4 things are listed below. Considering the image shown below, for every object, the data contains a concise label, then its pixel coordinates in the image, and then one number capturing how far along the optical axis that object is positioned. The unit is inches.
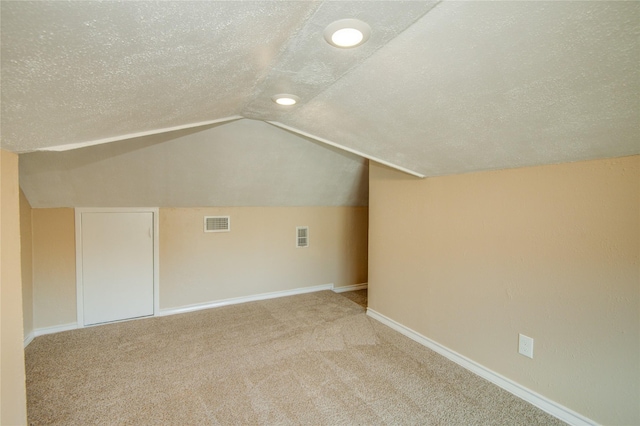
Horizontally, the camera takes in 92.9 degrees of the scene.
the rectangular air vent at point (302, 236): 181.5
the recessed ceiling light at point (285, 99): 71.0
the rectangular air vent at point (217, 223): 154.6
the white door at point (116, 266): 131.3
